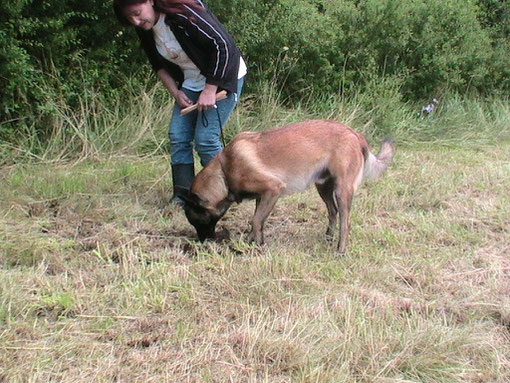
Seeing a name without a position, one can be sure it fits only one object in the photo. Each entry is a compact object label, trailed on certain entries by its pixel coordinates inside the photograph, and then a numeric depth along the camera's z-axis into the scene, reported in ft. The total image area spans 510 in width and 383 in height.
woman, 14.76
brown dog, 15.05
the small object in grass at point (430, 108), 30.78
